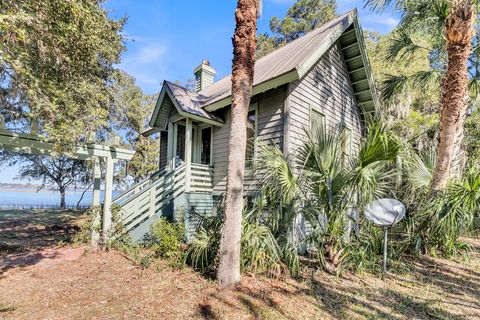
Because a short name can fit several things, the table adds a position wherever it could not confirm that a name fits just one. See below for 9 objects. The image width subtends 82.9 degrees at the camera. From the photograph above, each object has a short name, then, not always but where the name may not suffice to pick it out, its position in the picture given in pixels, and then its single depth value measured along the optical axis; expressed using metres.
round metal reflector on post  5.51
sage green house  7.33
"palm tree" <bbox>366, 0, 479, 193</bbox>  6.38
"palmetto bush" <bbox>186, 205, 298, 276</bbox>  4.91
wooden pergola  5.77
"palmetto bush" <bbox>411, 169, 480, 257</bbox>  6.02
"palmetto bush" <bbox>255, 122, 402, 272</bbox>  5.01
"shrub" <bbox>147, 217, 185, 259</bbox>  5.86
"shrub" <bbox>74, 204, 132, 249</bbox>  6.93
